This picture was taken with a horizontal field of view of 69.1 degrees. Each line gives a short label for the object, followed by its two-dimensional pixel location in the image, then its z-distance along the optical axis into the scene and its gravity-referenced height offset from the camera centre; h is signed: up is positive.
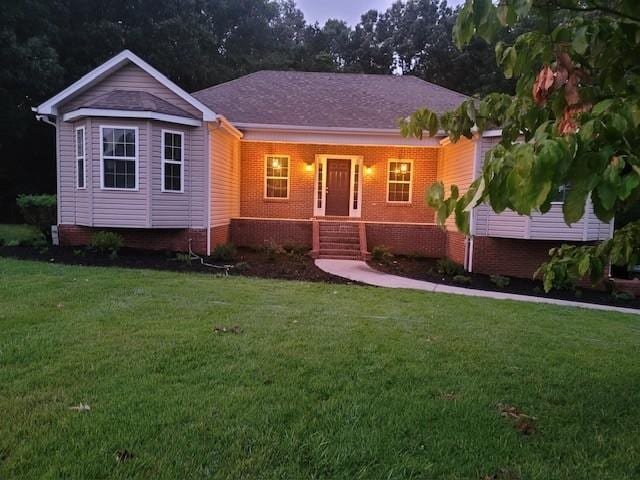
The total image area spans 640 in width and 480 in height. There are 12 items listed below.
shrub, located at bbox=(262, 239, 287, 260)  12.46 -1.19
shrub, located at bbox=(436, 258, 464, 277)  11.07 -1.40
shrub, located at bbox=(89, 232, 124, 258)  10.48 -0.93
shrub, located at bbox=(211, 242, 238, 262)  11.19 -1.19
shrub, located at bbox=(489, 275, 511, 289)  10.09 -1.54
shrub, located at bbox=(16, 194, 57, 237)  12.80 -0.28
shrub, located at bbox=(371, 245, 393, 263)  12.48 -1.25
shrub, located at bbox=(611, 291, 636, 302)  9.59 -1.72
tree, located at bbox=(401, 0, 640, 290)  1.38 +0.45
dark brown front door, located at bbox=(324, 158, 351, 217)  14.91 +0.66
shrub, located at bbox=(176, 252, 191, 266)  10.39 -1.24
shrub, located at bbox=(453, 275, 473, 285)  10.14 -1.52
